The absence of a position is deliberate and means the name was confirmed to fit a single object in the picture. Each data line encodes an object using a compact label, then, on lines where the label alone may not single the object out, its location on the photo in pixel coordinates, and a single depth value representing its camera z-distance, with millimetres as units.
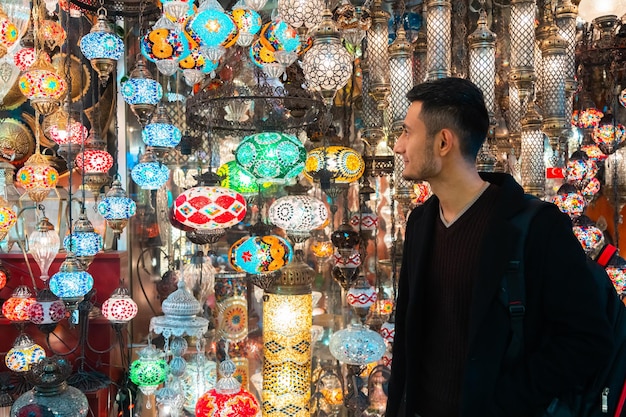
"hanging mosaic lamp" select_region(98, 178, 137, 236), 2607
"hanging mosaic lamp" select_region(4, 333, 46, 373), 2812
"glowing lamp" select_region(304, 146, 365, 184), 2471
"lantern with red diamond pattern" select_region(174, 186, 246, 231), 2105
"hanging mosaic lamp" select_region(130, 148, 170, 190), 2676
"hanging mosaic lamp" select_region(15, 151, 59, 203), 2582
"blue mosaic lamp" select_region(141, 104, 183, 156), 2527
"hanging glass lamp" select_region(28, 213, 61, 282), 2637
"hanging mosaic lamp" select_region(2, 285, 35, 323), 2836
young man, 1053
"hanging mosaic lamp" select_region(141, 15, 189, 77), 2314
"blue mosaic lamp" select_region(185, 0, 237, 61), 2037
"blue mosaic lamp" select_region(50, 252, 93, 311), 2371
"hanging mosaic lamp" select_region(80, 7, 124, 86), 2375
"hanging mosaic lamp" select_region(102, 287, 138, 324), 2711
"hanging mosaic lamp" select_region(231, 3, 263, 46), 2279
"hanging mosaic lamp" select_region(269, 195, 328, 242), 2334
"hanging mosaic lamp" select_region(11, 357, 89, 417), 2004
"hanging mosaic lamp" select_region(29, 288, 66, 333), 2691
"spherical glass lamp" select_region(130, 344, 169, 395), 2646
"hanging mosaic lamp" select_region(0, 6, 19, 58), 1929
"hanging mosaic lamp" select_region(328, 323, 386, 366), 2436
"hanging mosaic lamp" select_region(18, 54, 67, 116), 2357
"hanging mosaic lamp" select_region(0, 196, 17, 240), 2417
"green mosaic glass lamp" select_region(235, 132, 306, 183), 2258
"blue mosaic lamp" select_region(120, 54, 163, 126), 2484
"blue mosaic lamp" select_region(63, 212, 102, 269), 2537
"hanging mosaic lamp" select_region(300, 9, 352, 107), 1925
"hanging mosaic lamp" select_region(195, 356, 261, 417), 2240
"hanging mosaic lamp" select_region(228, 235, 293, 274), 2268
